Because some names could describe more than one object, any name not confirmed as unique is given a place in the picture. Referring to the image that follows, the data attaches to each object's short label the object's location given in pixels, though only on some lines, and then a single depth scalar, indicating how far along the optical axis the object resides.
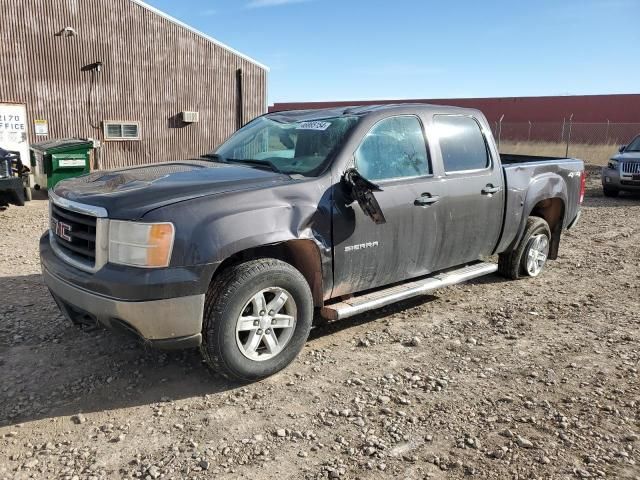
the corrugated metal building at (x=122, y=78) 14.12
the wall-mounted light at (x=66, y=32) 14.46
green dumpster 11.18
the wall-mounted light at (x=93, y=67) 15.23
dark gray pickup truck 3.16
